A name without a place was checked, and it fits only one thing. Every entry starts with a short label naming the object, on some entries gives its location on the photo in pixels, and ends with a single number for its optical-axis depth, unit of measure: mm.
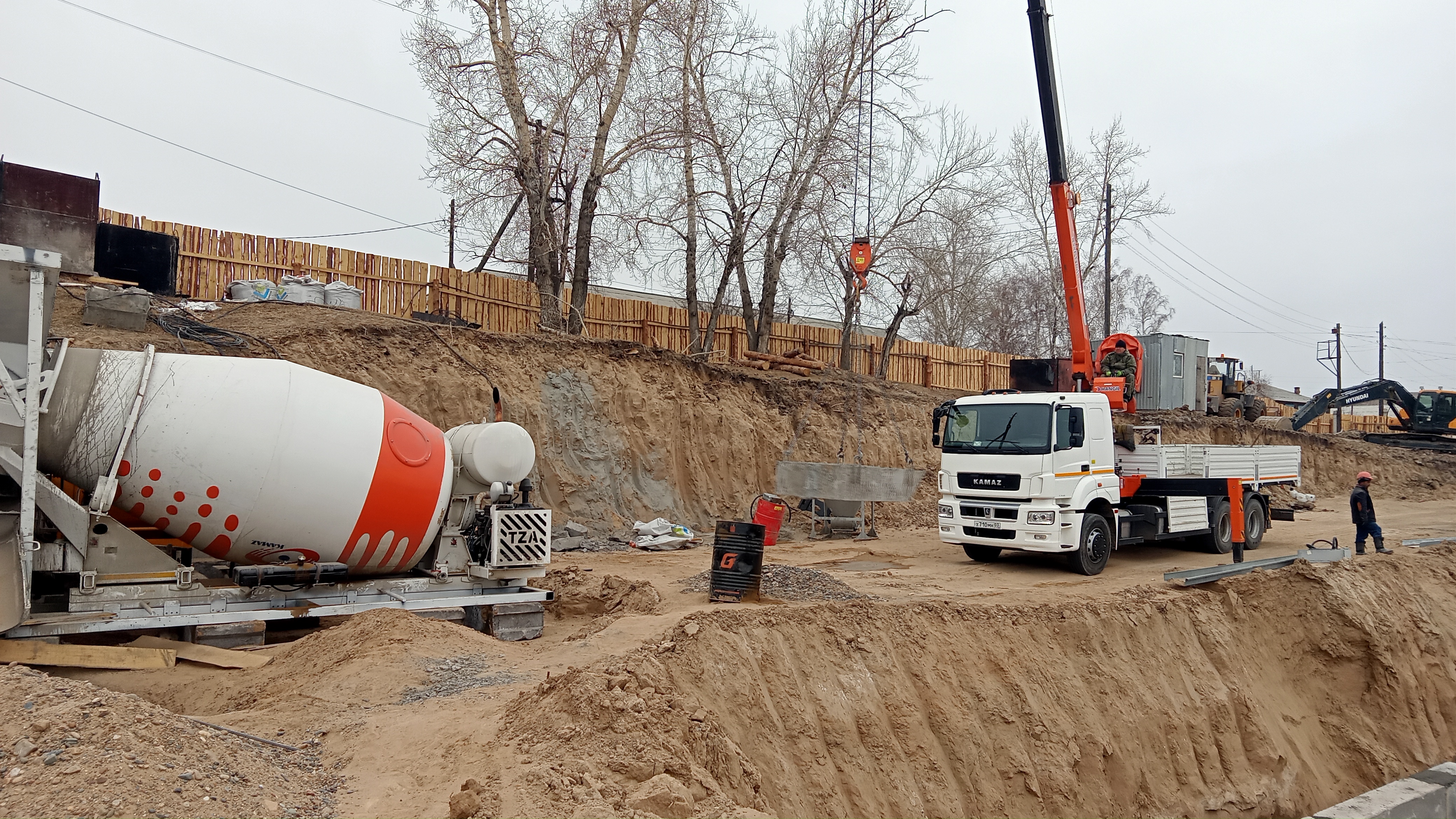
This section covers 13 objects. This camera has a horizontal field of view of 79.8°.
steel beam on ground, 11781
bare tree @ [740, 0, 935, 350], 23422
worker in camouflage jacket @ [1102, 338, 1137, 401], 15883
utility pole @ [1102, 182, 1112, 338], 34719
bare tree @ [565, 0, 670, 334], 19938
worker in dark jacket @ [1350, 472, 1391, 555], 14039
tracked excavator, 34531
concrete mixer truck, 7066
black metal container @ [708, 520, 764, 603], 10422
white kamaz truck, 13055
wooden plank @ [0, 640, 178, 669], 6637
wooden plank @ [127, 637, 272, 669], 7215
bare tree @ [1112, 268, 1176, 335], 63125
